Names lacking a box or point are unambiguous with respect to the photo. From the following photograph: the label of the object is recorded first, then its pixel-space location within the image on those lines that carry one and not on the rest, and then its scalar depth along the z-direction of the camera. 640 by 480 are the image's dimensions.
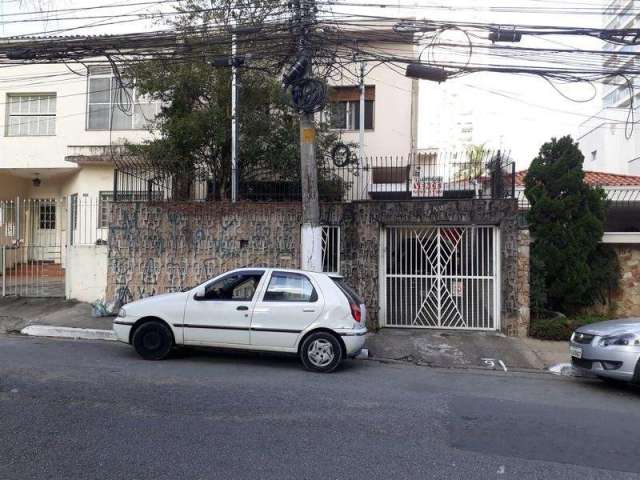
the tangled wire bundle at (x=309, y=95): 9.52
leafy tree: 11.41
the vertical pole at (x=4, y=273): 12.66
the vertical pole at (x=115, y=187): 11.89
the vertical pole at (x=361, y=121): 15.32
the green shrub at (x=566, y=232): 10.89
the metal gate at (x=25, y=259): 13.12
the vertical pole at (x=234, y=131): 11.34
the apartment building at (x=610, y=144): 26.22
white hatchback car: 7.52
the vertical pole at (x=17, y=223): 12.58
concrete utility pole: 9.59
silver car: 6.74
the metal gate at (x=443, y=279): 10.93
